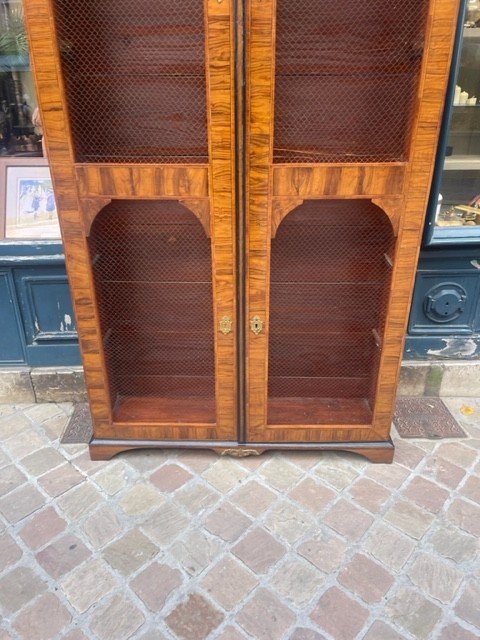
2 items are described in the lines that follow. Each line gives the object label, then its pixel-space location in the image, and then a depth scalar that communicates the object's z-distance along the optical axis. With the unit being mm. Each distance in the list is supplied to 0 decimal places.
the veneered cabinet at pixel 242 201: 1876
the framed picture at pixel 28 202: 2746
